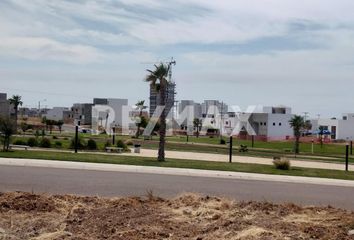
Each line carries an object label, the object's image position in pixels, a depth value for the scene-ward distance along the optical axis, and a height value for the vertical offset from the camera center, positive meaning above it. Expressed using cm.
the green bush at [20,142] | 4881 -138
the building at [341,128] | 13675 +245
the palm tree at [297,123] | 7112 +174
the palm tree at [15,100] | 10025 +483
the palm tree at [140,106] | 12106 +555
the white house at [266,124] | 12685 +268
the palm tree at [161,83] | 2875 +260
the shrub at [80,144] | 4659 -130
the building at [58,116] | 19568 +438
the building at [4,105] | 9858 +389
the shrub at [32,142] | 4793 -135
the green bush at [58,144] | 4836 -148
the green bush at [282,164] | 2516 -131
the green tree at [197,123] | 14214 +249
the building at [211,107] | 16130 +832
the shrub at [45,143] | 4786 -136
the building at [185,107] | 15579 +792
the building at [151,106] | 11484 +563
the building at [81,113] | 17588 +522
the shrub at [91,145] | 4669 -135
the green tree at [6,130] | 3278 -21
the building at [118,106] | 15275 +706
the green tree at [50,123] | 11676 +106
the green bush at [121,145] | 5095 -140
